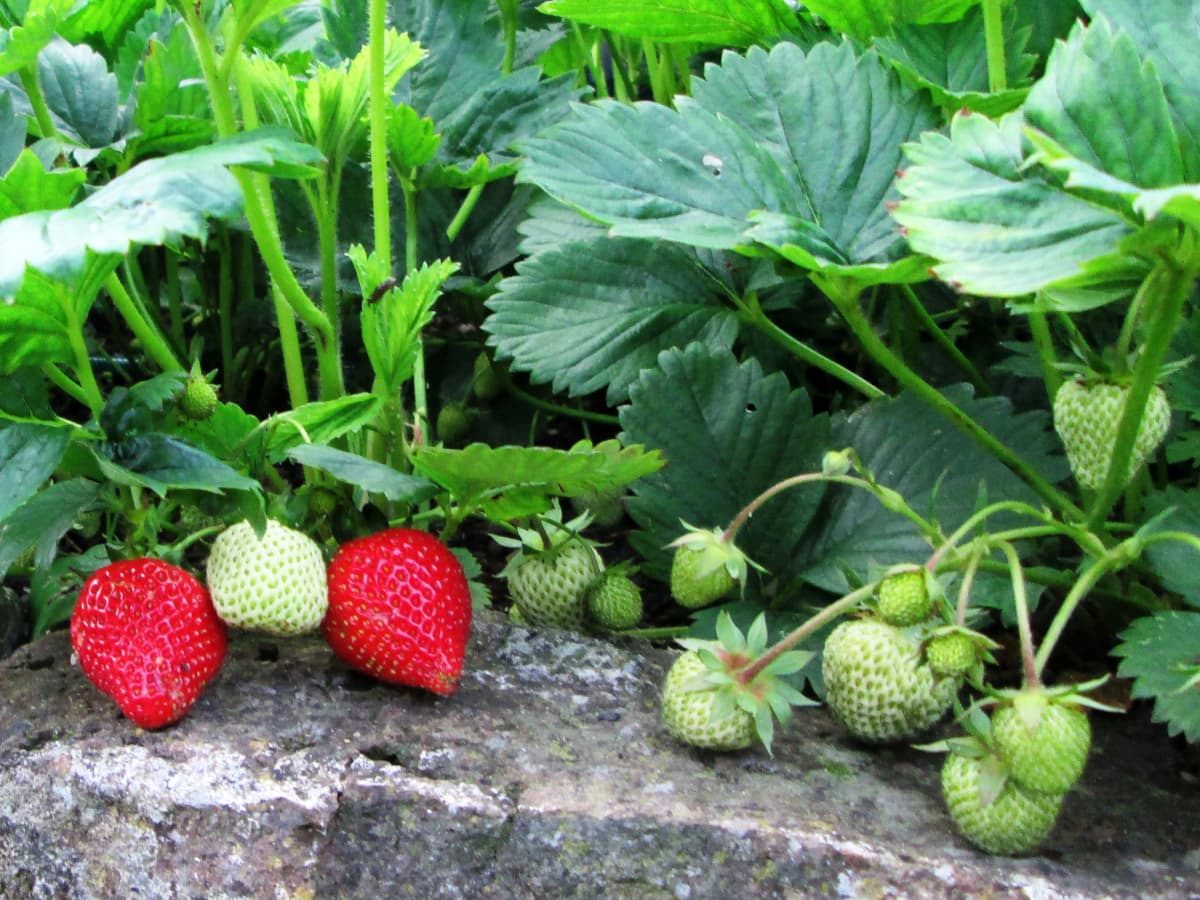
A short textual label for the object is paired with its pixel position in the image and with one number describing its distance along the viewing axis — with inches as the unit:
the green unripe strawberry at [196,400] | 15.2
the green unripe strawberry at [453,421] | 20.7
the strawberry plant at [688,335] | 12.3
